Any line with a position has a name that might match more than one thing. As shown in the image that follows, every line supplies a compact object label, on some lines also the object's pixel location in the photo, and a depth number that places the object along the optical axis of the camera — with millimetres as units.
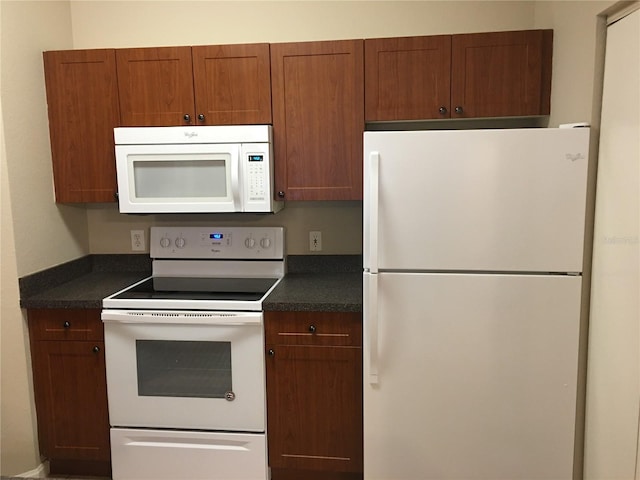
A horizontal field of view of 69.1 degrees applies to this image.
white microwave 2168
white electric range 2045
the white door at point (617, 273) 1483
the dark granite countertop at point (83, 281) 2105
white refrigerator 1682
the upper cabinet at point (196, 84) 2201
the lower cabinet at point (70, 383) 2135
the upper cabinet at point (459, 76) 2098
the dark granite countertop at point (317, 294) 1997
